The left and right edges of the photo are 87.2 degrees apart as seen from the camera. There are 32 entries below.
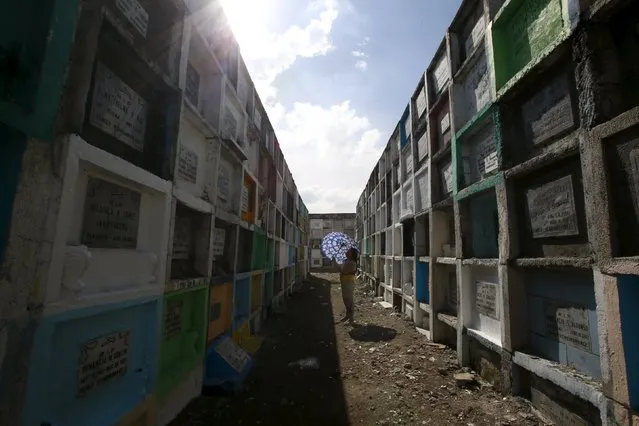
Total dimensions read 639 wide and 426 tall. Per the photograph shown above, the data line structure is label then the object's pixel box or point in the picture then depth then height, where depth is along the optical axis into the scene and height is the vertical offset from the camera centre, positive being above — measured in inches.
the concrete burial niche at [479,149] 148.0 +54.6
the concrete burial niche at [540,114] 106.2 +52.7
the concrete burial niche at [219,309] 154.6 -26.8
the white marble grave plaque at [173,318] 117.3 -23.2
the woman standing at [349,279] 277.3 -18.1
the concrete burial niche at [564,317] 99.1 -18.1
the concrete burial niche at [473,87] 157.8 +89.8
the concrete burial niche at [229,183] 172.2 +39.4
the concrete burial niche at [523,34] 112.7 +85.9
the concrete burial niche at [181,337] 111.2 -31.3
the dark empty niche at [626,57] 86.4 +54.8
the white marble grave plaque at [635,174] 79.4 +21.1
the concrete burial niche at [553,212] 102.3 +16.7
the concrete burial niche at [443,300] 204.5 -25.4
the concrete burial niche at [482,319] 141.9 -27.7
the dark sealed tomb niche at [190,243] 135.0 +4.8
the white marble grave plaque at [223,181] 170.6 +38.4
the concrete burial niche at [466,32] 168.8 +124.7
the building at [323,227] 1016.9 +90.9
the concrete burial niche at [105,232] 66.7 +5.1
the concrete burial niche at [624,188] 80.1 +18.5
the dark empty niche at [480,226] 162.6 +17.2
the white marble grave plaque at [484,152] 153.6 +51.9
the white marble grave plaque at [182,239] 133.2 +6.2
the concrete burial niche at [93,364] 61.5 -25.8
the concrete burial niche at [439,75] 211.0 +123.9
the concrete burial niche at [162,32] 103.4 +73.6
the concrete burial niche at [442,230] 215.8 +18.9
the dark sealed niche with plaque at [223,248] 169.3 +3.7
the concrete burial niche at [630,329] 77.2 -15.4
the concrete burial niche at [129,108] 85.9 +43.3
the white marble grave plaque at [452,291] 205.6 -19.5
